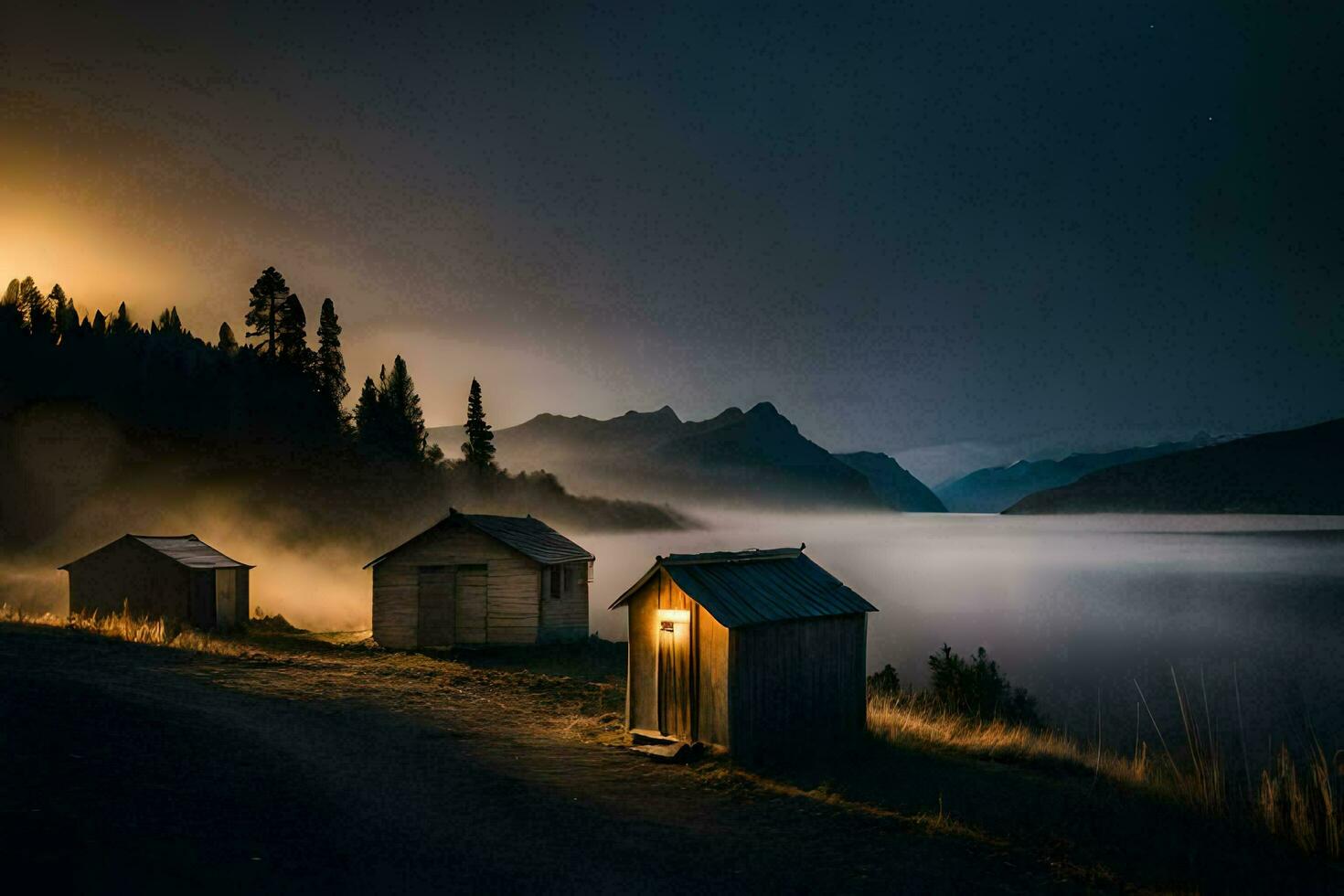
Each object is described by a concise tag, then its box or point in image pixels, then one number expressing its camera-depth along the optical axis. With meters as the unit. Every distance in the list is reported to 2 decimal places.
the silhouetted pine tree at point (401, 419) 119.62
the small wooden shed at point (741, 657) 16.64
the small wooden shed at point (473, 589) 33.75
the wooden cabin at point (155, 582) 35.19
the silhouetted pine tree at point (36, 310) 104.69
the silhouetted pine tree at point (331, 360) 110.75
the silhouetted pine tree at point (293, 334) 108.75
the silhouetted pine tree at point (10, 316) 100.03
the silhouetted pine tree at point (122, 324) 114.06
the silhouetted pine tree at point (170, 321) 130.75
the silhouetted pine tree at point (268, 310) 107.38
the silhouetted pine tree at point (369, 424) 116.12
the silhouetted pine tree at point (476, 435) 117.50
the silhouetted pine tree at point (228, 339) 120.25
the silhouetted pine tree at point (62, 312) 111.34
